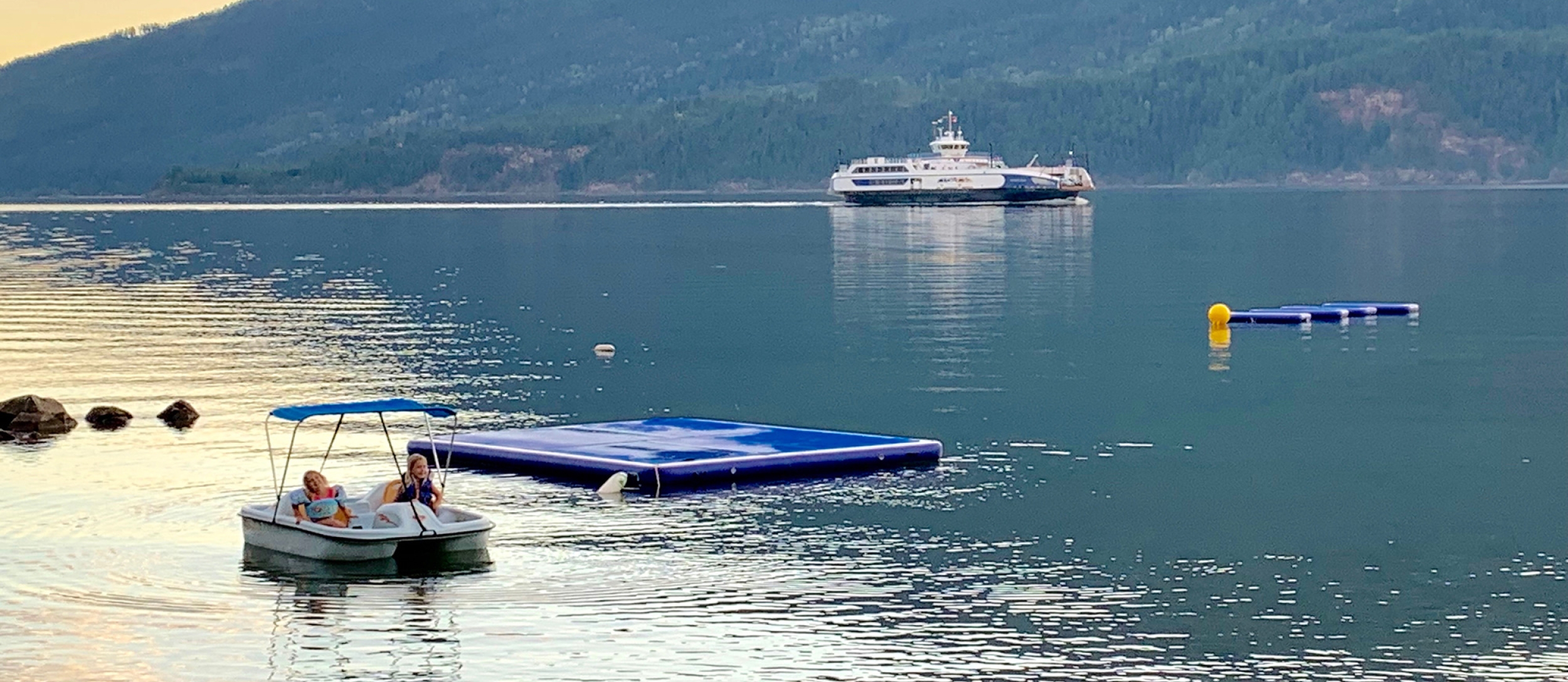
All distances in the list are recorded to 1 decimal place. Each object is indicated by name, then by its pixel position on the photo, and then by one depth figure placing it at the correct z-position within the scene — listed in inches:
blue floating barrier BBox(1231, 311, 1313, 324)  2952.8
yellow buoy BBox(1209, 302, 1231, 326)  2901.1
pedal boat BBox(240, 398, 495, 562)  1259.2
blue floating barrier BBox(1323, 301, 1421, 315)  3134.8
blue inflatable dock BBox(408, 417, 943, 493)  1555.1
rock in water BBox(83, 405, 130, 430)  1888.5
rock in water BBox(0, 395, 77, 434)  1846.7
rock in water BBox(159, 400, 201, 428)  1887.3
